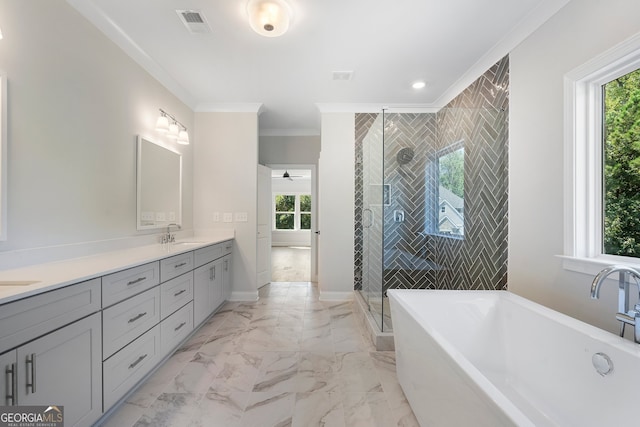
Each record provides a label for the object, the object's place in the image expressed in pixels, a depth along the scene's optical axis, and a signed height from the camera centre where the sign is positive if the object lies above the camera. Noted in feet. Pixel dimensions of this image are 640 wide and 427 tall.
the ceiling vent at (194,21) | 6.36 +4.88
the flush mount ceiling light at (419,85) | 9.72 +4.93
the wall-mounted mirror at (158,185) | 8.18 +1.00
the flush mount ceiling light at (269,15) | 5.91 +4.62
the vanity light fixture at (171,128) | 8.71 +3.02
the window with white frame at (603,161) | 4.75 +1.06
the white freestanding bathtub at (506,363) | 3.34 -2.37
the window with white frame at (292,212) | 32.17 +0.32
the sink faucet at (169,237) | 8.97 -0.80
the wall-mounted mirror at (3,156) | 4.44 +0.98
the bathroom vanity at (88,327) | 3.40 -1.90
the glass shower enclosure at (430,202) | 8.02 +0.48
